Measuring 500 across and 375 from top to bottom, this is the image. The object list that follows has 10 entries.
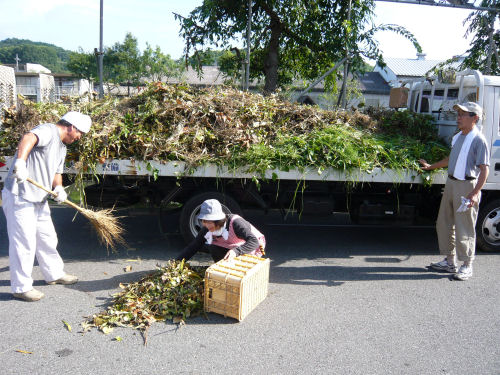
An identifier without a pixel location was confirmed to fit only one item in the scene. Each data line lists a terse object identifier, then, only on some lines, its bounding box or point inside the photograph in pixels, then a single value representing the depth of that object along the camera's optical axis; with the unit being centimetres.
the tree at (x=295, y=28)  936
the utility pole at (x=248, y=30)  856
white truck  514
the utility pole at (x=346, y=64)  885
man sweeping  398
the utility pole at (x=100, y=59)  873
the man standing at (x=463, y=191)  480
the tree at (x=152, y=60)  2956
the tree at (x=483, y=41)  975
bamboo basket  374
